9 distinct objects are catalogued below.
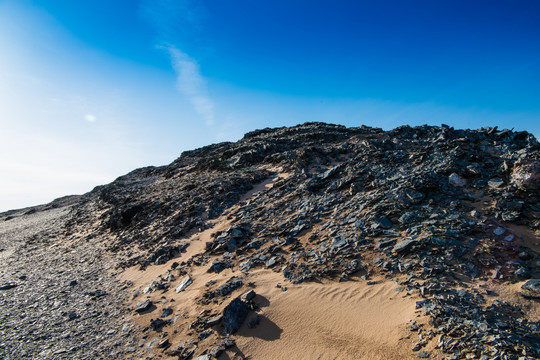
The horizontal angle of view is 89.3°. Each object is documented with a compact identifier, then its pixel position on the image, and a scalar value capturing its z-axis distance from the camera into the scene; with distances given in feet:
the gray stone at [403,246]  31.50
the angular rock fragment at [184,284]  38.28
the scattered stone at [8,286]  50.86
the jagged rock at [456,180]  42.52
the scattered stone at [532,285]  23.20
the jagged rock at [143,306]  35.42
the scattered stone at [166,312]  32.83
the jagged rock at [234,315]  26.84
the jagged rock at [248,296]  30.14
